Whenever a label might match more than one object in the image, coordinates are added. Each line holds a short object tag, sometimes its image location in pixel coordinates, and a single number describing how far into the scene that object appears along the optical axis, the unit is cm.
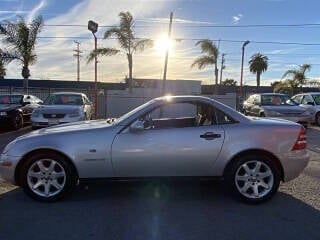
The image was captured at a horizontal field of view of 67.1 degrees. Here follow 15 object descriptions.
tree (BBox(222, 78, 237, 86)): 4659
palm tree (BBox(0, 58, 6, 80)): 1395
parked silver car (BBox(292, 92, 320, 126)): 1087
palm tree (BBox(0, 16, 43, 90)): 1361
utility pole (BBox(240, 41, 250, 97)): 1738
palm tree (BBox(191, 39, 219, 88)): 1855
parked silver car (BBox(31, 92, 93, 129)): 768
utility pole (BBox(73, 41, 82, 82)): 3758
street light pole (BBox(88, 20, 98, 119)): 1020
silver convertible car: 332
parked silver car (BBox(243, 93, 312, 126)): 924
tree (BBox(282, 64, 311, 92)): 2494
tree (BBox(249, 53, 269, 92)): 3137
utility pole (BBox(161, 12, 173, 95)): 1334
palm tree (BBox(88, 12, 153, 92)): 1473
